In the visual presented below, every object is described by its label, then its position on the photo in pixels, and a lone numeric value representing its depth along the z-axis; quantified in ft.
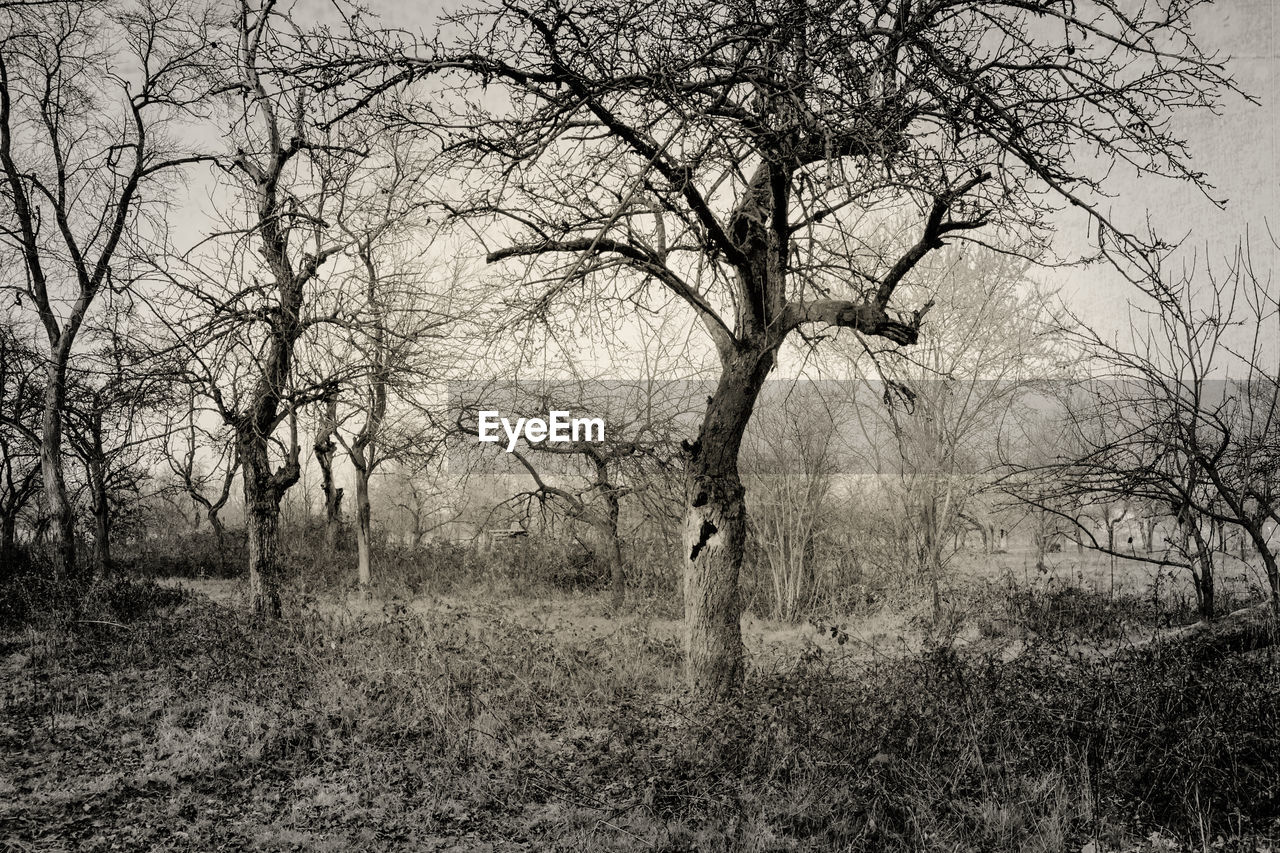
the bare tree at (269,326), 19.20
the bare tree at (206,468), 24.96
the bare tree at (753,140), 13.67
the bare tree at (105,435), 30.48
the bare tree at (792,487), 48.70
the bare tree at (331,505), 66.44
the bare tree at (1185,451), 22.24
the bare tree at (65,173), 41.75
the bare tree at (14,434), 46.19
